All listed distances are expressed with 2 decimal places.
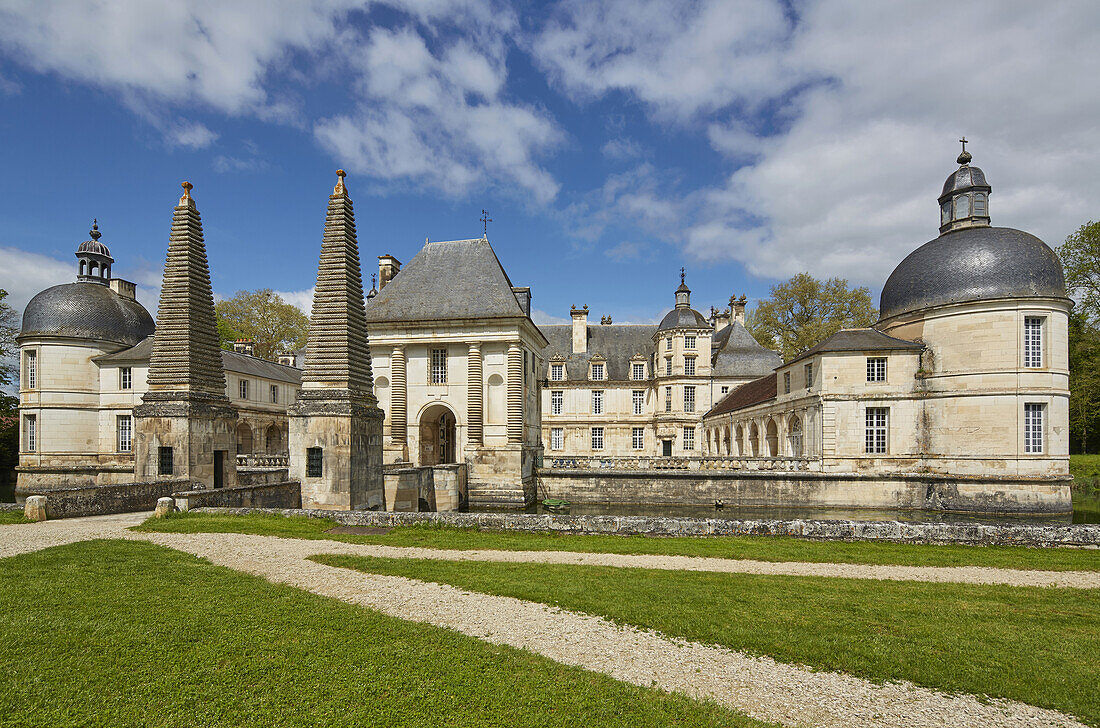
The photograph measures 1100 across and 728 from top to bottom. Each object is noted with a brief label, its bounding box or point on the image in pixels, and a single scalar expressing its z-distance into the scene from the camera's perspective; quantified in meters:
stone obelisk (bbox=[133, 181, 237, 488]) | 13.05
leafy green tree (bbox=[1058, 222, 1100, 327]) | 27.41
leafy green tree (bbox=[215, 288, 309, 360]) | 40.91
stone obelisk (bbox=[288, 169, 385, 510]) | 12.59
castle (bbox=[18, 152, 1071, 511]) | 19.53
